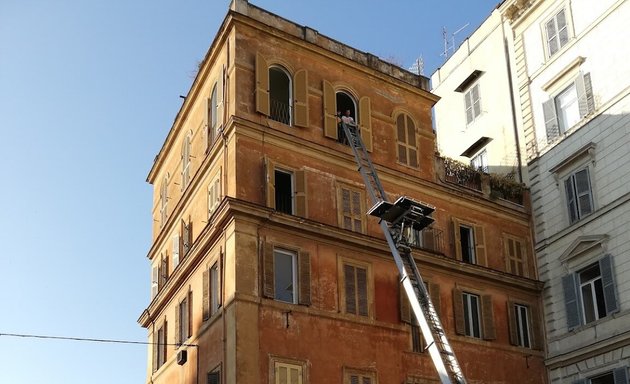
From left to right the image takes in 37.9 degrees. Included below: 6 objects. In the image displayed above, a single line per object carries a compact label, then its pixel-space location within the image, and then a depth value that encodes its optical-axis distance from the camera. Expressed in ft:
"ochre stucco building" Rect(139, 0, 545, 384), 76.54
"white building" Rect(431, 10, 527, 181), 105.91
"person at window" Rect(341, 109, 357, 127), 86.99
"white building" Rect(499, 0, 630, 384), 86.48
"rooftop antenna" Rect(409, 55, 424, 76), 131.59
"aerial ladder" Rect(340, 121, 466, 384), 64.13
